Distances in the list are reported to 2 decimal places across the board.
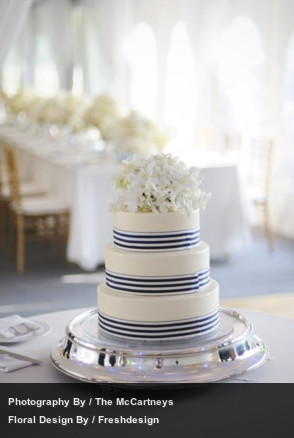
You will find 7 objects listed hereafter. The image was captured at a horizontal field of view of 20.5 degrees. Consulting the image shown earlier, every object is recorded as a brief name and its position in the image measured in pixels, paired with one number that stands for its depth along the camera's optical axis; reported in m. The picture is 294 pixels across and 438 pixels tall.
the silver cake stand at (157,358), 1.68
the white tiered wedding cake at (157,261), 1.76
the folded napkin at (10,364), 1.81
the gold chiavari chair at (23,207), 6.56
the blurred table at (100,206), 6.11
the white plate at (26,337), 2.02
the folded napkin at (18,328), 2.05
